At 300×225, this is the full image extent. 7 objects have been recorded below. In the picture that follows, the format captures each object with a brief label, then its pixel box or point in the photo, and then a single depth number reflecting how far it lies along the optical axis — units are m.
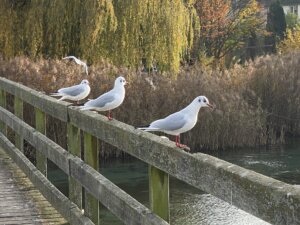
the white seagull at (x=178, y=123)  3.63
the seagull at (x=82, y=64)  14.61
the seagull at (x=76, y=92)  6.67
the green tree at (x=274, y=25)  46.84
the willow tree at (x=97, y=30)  17.00
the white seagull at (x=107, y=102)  5.03
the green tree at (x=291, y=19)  54.87
